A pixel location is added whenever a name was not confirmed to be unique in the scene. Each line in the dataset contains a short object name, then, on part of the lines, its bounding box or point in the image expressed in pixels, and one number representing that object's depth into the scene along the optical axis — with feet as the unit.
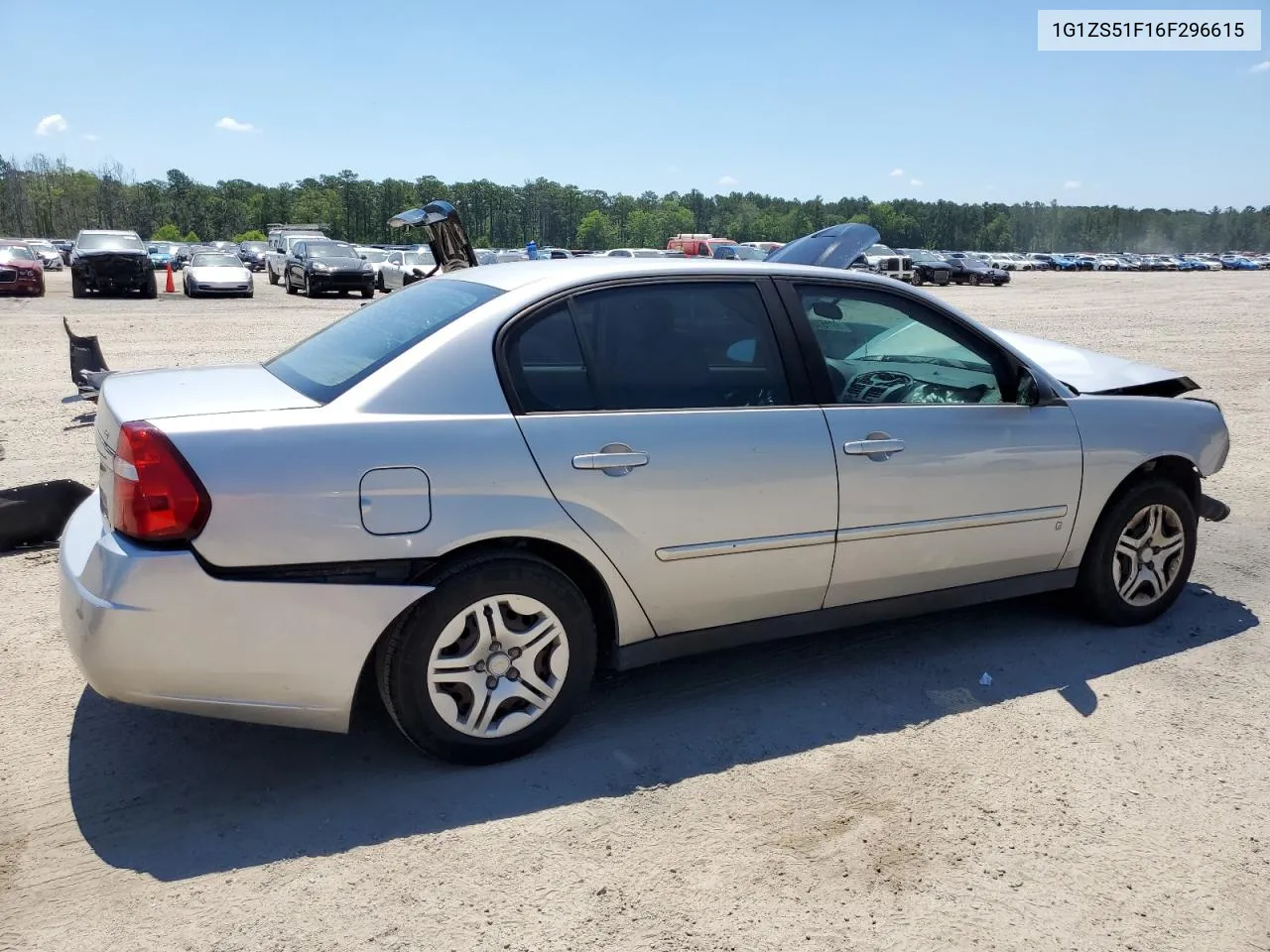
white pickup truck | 109.29
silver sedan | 9.31
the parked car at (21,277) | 82.86
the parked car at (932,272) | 148.05
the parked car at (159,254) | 180.67
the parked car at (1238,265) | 290.56
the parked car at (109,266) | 81.51
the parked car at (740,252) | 106.01
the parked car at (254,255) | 174.50
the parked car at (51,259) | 170.32
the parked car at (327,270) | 86.84
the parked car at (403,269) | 93.35
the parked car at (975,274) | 153.99
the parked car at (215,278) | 84.99
